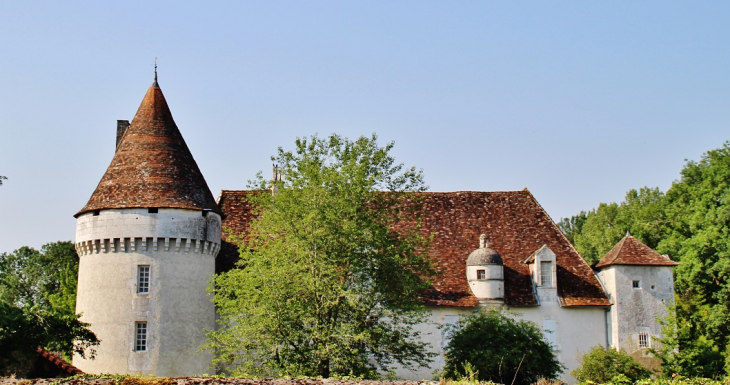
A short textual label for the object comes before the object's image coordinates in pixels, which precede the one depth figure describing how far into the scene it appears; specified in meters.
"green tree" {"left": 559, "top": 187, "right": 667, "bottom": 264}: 49.06
